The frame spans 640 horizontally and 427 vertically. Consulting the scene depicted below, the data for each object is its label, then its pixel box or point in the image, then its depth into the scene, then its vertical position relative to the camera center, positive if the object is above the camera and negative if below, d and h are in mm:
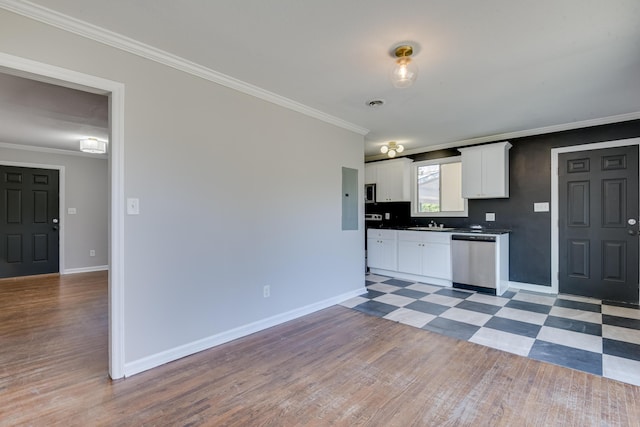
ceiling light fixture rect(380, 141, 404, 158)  4779 +1070
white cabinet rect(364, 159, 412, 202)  5605 +669
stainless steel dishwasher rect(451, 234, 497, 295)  4211 -729
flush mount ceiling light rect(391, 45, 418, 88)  2211 +1073
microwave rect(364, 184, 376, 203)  6039 +400
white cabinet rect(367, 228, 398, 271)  5198 -661
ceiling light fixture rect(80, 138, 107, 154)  4451 +1039
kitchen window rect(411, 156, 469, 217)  5199 +439
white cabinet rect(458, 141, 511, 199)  4516 +648
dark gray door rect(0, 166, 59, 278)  5320 -148
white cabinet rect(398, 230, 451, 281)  4633 -670
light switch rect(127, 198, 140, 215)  2170 +52
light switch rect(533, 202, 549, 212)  4328 +75
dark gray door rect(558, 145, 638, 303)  3766 -150
